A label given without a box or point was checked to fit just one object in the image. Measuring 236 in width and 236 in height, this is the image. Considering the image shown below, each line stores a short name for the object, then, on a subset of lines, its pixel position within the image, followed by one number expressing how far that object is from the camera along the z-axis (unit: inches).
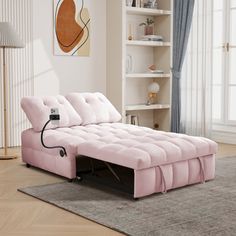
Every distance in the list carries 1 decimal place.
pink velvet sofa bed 147.7
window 263.7
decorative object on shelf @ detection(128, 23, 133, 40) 279.4
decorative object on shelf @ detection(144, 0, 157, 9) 282.5
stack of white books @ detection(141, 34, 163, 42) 280.8
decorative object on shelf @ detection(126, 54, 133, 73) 282.2
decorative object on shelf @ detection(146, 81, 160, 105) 284.2
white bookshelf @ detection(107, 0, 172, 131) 268.2
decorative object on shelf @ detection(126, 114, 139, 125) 278.2
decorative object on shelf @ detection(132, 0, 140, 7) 276.1
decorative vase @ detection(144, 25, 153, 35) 287.1
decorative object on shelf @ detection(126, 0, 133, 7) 271.9
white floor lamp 200.7
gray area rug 119.5
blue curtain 276.5
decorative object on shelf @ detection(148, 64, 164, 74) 284.2
